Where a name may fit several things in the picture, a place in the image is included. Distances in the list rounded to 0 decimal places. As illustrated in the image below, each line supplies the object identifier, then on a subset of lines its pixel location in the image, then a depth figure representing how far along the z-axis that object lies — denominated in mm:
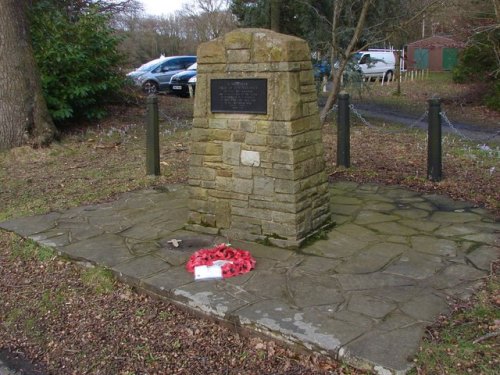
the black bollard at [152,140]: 7648
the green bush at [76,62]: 11391
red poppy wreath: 4254
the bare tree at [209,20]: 35594
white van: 29725
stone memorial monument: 4574
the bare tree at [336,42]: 9372
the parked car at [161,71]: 22091
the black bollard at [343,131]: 7895
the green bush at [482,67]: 15900
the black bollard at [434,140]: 6922
